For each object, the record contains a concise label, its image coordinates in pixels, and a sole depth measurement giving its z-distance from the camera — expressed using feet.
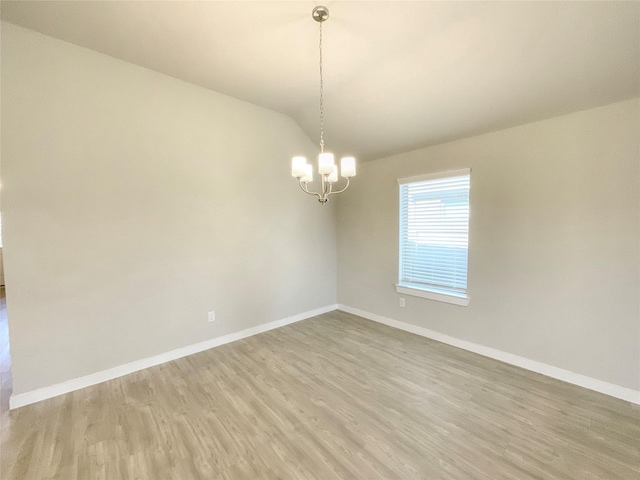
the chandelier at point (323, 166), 6.06
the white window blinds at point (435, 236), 10.63
